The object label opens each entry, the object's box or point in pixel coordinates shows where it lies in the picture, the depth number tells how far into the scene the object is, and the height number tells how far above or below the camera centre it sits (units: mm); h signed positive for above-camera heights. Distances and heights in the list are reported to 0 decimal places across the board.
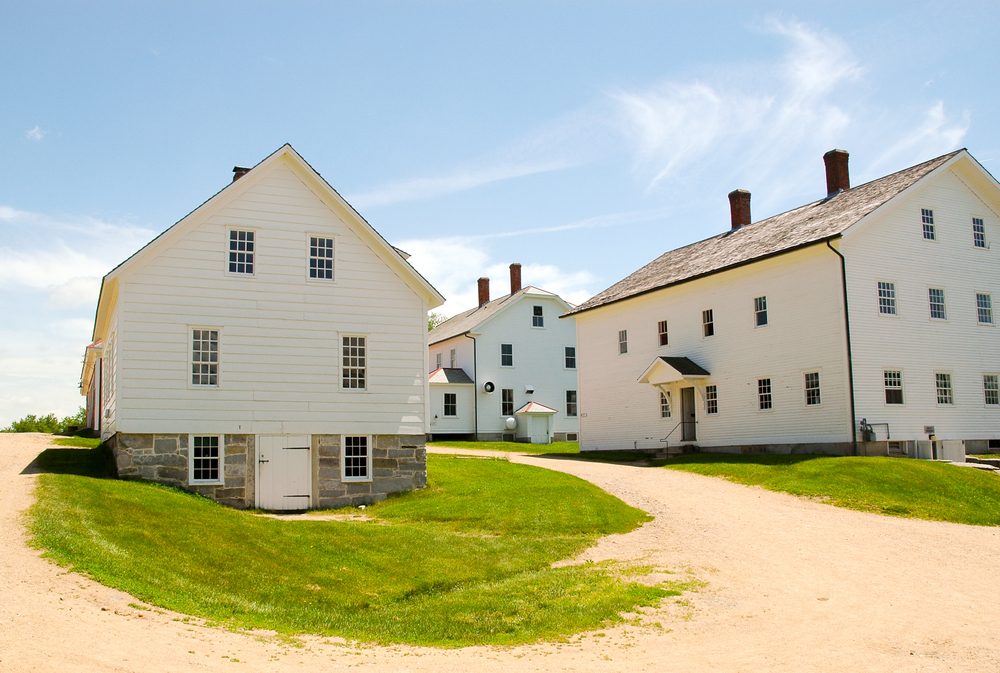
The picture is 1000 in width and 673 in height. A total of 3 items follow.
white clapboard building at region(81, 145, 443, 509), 22828 +2283
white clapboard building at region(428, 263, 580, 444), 49969 +3150
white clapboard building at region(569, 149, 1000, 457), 28906 +3335
